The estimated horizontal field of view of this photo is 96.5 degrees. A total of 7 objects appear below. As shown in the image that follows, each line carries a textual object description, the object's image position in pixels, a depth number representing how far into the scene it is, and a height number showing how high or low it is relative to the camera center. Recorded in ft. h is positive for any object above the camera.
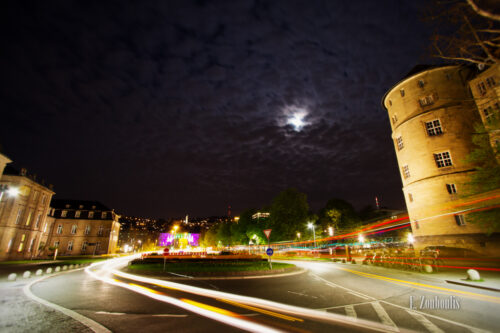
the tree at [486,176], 61.62 +17.40
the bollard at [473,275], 39.06 -5.97
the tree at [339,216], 195.42 +21.70
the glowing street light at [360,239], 193.99 +1.19
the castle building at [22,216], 123.13 +15.73
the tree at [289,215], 163.43 +18.32
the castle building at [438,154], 83.15 +35.05
